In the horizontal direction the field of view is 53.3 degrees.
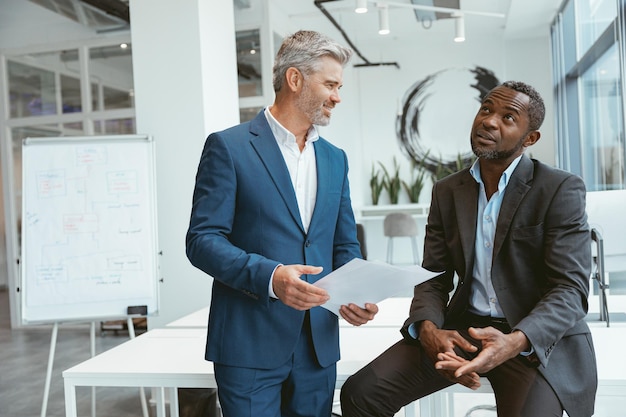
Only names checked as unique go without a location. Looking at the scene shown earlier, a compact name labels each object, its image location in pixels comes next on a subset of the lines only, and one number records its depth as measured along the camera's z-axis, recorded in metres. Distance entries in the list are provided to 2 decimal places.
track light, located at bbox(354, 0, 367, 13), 5.20
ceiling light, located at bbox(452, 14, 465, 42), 6.59
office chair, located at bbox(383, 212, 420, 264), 8.36
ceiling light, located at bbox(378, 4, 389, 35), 6.00
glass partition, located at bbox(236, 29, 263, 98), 6.68
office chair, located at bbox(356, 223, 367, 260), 5.15
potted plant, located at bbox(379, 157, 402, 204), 9.56
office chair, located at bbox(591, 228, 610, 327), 2.54
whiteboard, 3.48
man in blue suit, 1.60
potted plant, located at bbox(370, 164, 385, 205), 9.63
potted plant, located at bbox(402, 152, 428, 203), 9.41
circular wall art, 9.51
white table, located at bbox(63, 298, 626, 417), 1.99
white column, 4.07
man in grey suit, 1.66
